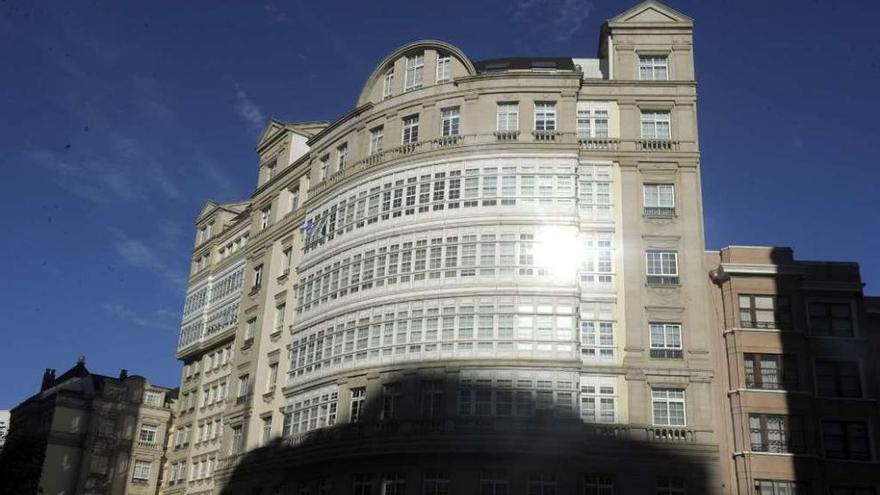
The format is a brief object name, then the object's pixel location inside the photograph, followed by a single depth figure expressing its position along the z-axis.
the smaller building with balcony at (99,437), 72.31
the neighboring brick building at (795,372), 40.56
